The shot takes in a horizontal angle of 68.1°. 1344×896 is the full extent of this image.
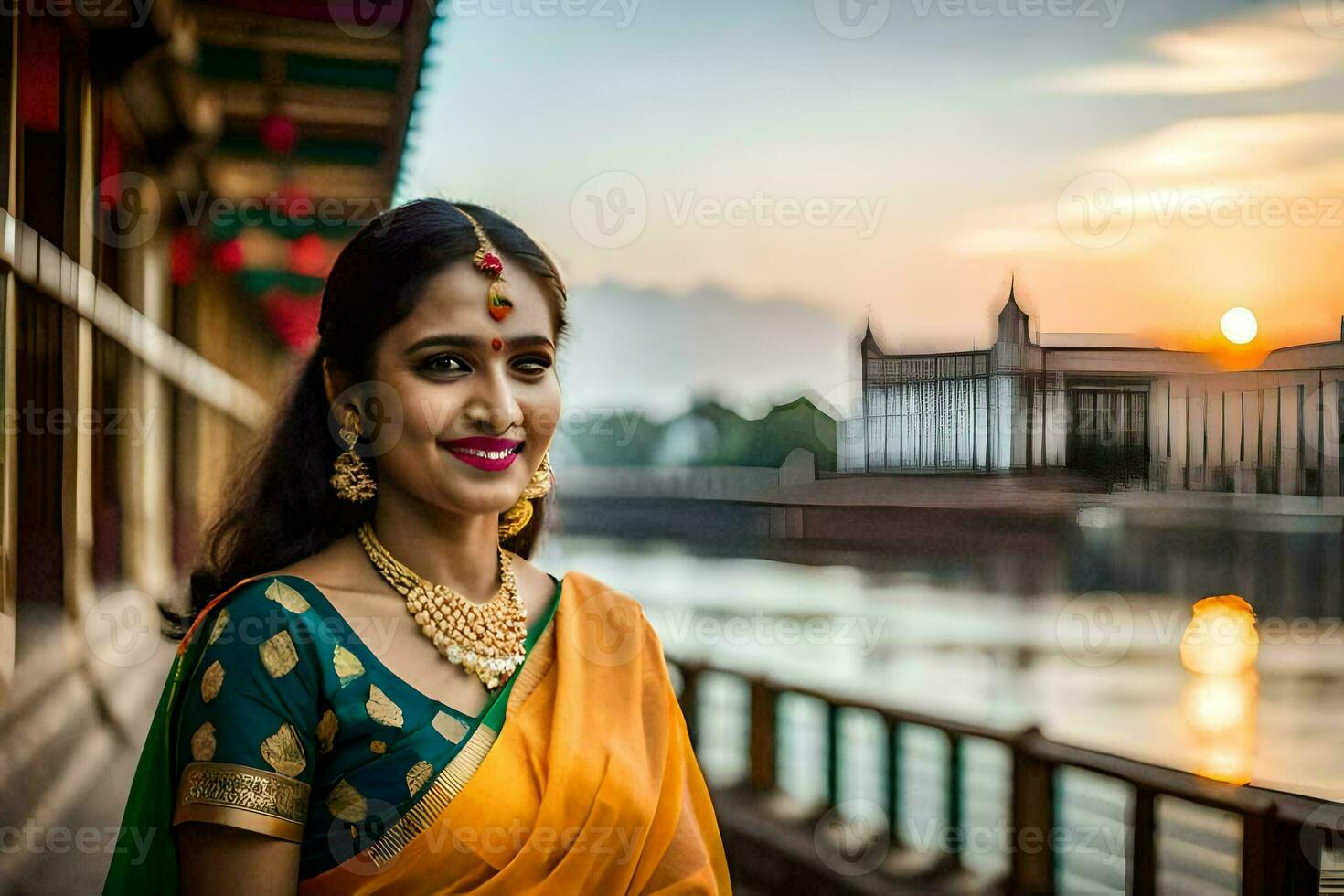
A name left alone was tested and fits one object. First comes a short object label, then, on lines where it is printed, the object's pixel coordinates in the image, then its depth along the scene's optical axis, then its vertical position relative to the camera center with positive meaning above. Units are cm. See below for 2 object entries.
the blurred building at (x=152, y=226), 164 +55
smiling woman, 92 -21
